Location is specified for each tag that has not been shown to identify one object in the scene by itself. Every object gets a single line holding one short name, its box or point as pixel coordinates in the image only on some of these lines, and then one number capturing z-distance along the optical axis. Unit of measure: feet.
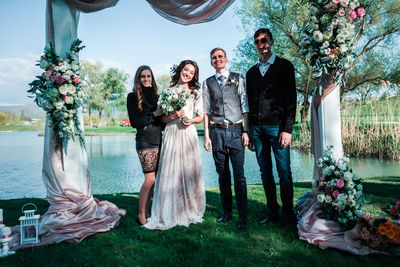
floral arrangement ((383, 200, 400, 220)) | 9.48
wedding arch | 10.92
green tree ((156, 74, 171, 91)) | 154.61
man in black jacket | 11.14
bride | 12.04
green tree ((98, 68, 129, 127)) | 139.74
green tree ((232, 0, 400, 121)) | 47.06
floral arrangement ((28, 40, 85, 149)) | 11.04
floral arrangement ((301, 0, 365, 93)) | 10.11
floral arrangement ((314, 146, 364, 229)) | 9.83
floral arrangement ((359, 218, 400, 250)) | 8.67
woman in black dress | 12.14
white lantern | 10.10
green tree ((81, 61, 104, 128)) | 129.08
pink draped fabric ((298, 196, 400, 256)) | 8.98
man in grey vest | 11.45
